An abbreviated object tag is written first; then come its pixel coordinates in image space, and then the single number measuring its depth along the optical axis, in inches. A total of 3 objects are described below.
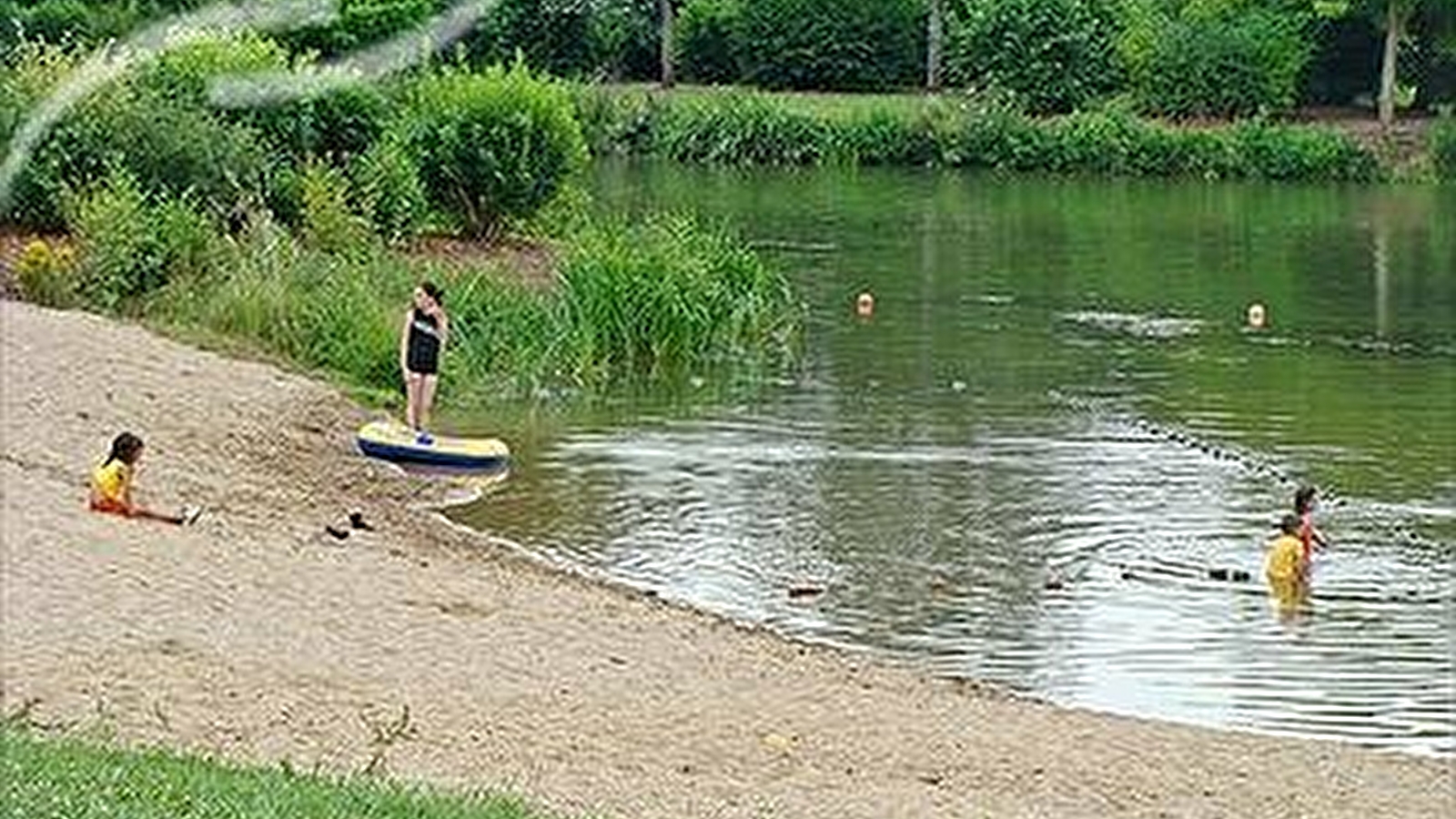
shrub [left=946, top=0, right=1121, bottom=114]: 3115.2
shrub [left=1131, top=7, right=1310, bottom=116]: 3061.0
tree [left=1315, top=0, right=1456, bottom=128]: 3016.7
